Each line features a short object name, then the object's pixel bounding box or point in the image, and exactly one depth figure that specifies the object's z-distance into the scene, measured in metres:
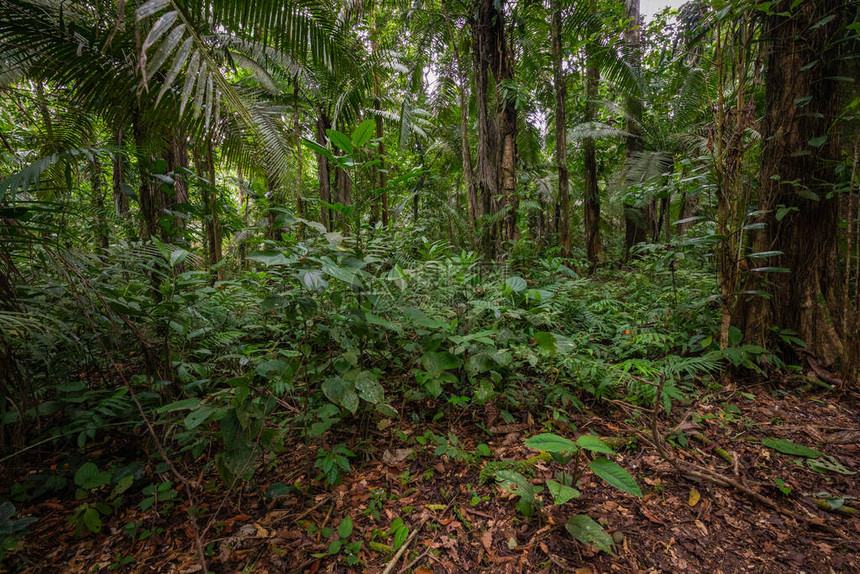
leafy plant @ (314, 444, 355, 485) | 1.65
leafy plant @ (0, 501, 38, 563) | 1.38
